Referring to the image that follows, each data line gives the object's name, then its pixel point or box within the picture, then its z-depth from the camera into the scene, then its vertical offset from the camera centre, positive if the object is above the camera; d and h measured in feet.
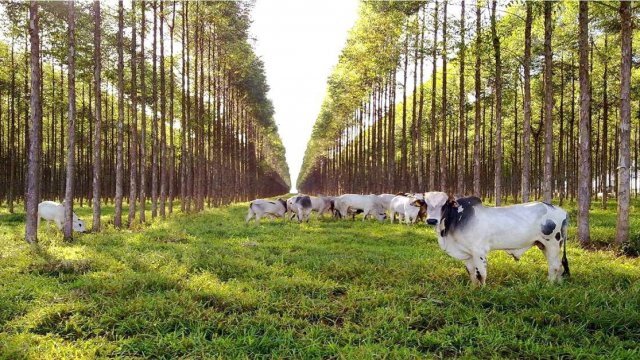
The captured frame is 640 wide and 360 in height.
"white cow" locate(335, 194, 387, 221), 81.00 -3.89
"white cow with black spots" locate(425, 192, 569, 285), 28.78 -2.91
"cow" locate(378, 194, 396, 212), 81.66 -3.17
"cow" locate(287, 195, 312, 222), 76.54 -3.87
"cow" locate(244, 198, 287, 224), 73.20 -4.18
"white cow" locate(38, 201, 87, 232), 64.80 -4.15
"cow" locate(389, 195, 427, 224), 70.38 -4.11
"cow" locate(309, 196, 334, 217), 81.79 -3.76
